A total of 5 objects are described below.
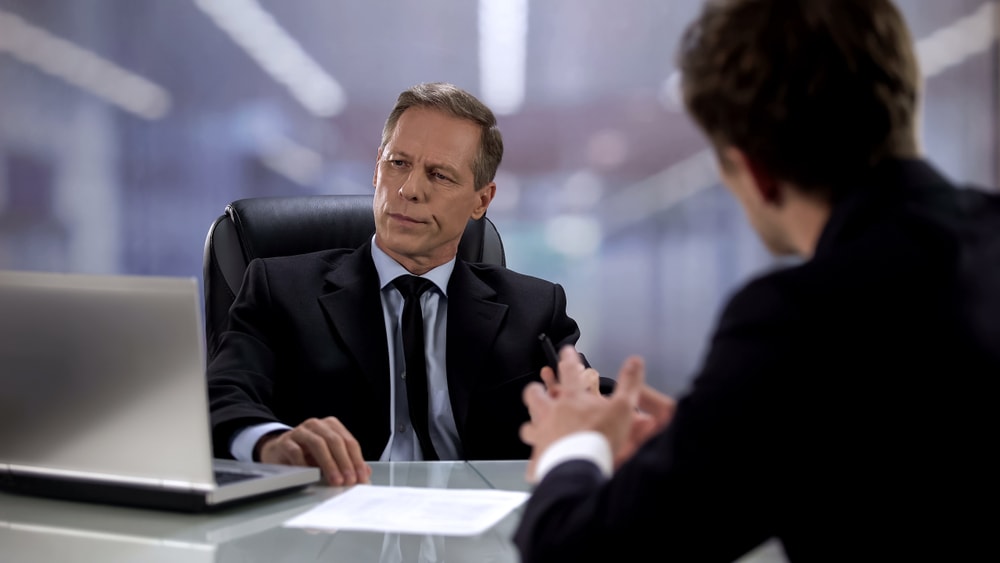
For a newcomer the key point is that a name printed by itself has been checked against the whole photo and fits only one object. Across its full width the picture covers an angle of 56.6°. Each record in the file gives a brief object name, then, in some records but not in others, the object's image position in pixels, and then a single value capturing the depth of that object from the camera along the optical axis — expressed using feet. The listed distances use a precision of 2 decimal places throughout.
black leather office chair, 6.92
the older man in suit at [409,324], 6.30
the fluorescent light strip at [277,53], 13.38
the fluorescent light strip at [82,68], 13.44
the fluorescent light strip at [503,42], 13.36
